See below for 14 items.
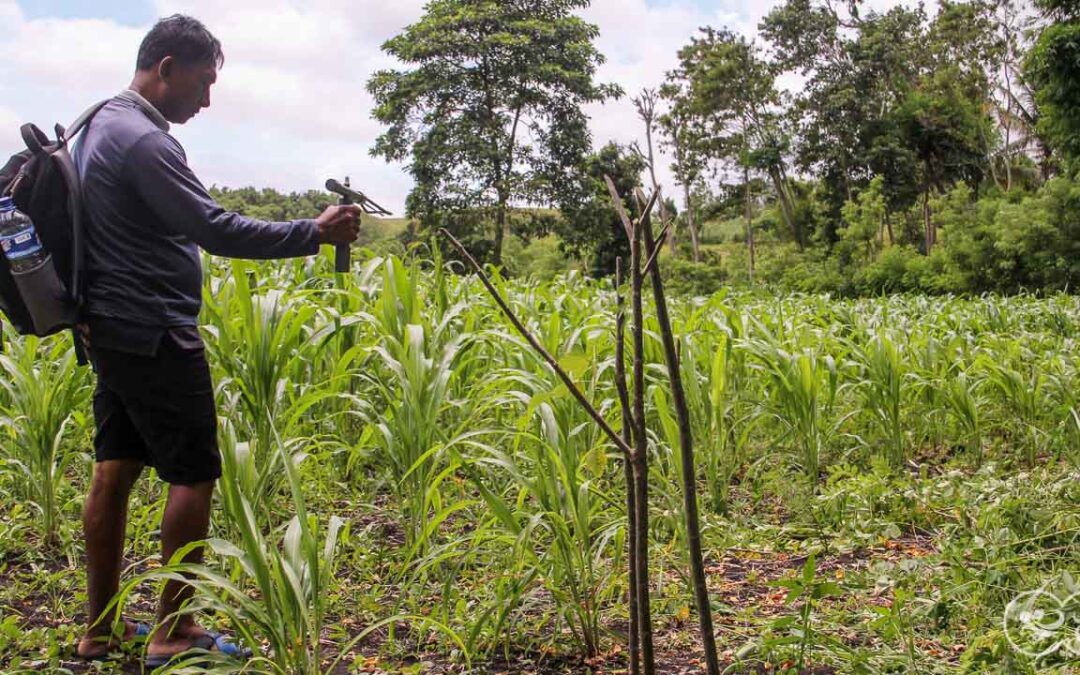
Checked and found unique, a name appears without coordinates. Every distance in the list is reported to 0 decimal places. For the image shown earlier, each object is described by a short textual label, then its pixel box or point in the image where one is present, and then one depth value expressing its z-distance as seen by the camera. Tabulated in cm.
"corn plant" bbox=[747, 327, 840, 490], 346
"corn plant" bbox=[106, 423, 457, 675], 169
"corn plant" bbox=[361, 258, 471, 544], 262
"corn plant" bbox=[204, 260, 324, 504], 273
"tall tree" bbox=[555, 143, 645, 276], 2441
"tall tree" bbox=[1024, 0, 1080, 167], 1420
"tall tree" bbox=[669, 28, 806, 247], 2905
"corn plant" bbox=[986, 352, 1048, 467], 399
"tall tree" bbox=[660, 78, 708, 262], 3158
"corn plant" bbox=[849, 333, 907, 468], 376
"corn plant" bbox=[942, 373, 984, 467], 384
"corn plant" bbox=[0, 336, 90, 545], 271
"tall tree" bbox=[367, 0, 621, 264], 2369
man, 199
